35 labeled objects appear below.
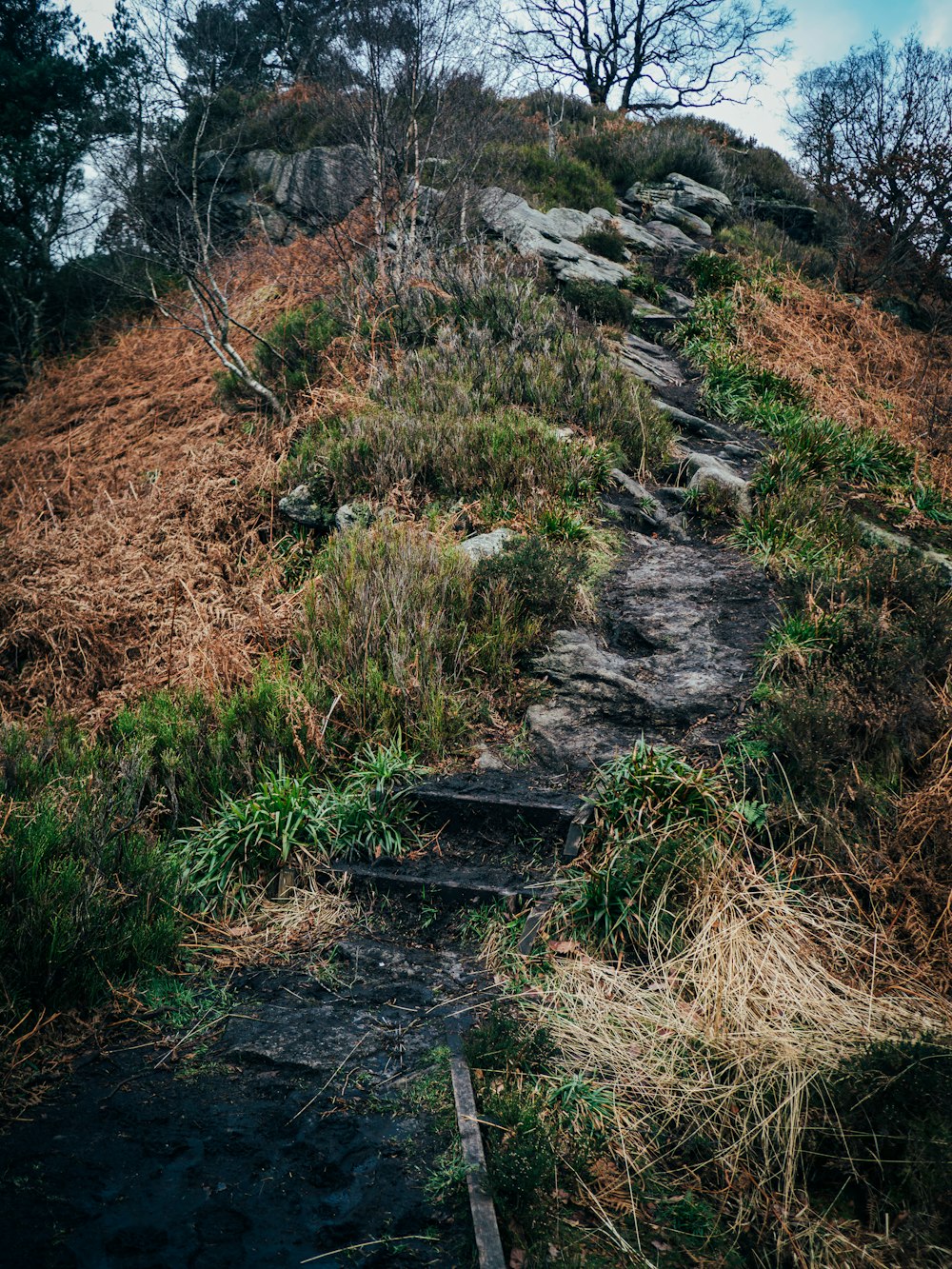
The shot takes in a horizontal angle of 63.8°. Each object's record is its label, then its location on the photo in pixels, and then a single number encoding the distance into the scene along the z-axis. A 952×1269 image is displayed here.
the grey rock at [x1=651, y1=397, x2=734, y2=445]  8.27
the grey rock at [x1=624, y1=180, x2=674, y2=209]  14.71
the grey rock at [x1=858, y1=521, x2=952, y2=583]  6.05
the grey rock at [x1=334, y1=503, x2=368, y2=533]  6.23
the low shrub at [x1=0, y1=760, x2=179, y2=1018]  2.97
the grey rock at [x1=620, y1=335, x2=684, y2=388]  9.18
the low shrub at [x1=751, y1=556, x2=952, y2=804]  3.70
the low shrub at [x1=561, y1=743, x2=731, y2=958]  3.29
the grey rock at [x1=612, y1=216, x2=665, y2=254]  12.84
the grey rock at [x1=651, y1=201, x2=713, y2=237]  13.98
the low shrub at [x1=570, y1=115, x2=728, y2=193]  15.55
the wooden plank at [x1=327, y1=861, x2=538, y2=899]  3.61
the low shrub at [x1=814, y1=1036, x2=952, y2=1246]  2.14
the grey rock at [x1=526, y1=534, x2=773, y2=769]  4.45
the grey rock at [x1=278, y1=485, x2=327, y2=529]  6.75
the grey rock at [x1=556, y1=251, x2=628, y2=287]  10.69
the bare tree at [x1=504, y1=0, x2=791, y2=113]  22.16
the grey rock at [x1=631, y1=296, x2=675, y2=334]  10.59
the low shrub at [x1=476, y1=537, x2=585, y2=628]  5.19
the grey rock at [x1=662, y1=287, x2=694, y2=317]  11.14
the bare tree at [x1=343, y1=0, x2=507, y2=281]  9.24
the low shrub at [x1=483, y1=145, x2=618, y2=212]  12.95
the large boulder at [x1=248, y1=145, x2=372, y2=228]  12.55
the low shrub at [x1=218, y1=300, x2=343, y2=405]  8.52
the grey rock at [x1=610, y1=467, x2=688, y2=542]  6.65
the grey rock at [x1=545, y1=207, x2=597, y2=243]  12.19
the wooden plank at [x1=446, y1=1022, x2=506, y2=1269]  2.01
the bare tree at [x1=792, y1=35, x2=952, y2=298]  12.76
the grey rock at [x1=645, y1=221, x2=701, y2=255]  12.96
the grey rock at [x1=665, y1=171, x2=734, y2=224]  14.73
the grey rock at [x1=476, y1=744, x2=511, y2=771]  4.36
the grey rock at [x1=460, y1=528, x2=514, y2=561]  5.61
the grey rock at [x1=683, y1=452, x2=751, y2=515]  6.73
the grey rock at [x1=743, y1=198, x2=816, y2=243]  15.78
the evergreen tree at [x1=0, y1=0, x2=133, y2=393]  11.80
